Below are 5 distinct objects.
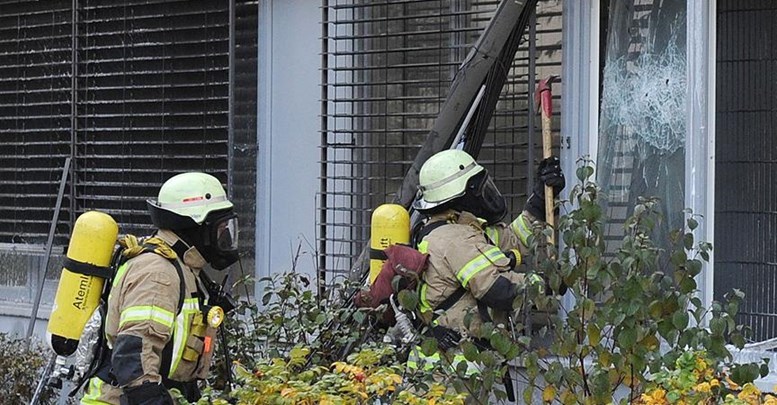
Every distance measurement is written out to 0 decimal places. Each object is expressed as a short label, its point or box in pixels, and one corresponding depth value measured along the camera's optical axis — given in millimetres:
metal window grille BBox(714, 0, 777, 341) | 12844
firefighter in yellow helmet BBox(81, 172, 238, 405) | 9609
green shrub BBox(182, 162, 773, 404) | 8180
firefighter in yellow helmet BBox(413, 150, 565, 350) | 10586
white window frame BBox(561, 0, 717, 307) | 12133
